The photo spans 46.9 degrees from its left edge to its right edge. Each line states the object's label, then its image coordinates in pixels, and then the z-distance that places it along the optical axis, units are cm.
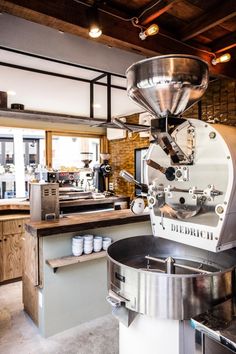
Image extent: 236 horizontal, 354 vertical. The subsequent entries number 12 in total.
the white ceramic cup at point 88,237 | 270
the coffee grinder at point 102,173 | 649
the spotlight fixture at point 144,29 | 231
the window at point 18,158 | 612
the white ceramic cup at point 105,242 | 284
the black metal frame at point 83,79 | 319
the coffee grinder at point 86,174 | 650
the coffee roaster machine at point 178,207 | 128
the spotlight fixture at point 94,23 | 215
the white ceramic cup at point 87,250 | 271
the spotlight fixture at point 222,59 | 298
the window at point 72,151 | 660
